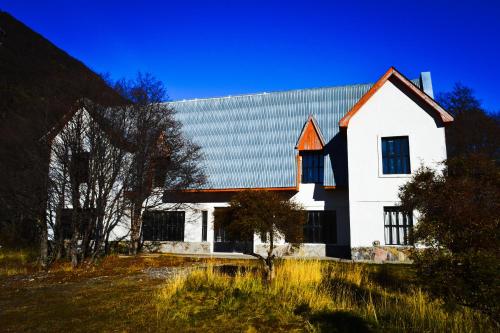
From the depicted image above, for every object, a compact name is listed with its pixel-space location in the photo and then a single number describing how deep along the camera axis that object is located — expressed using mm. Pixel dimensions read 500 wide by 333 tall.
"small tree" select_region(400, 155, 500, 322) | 5754
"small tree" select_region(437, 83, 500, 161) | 37531
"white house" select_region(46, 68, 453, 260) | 19250
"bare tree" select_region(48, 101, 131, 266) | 17391
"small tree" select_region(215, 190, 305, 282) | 11602
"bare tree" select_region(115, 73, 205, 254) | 20172
